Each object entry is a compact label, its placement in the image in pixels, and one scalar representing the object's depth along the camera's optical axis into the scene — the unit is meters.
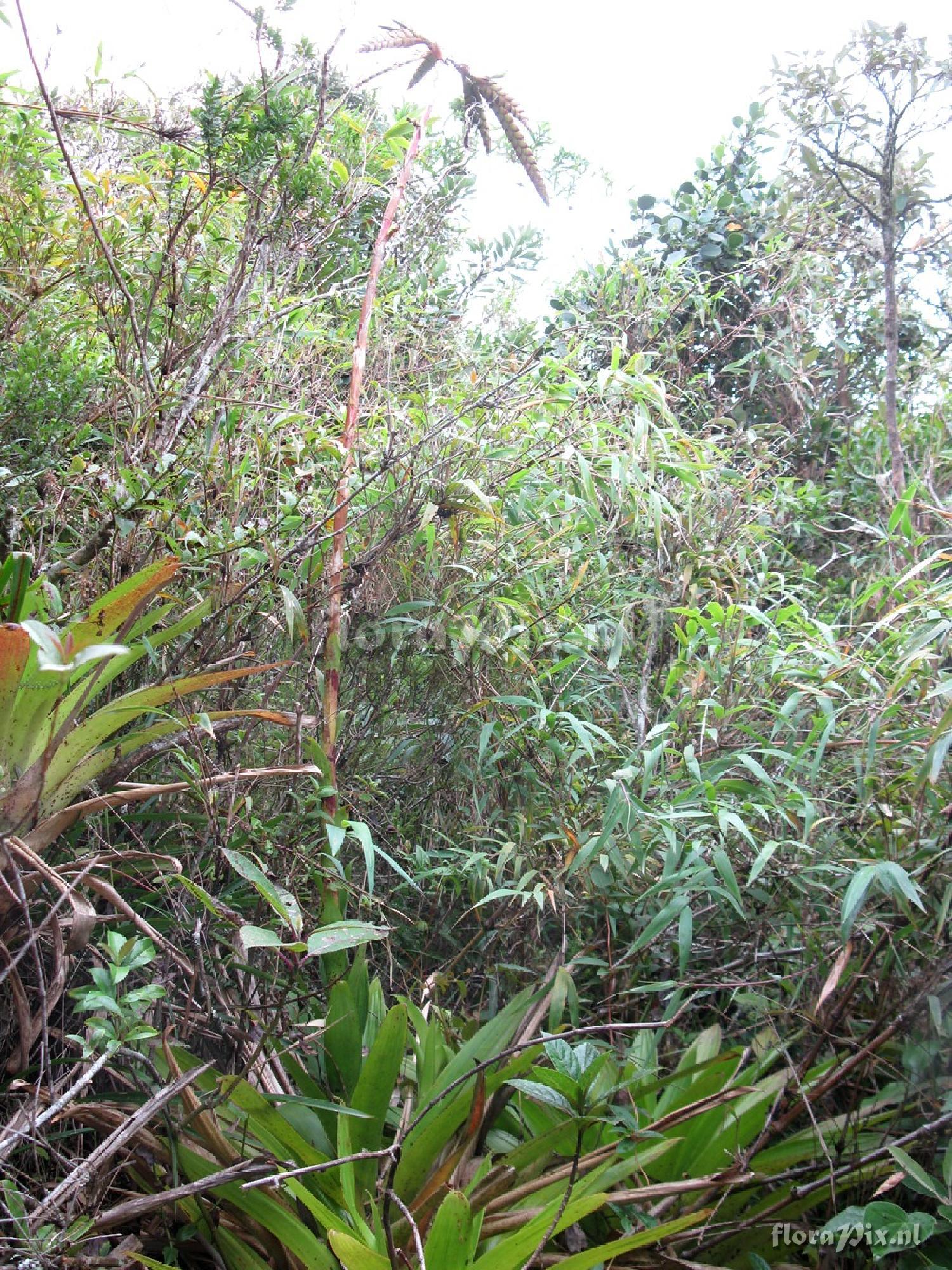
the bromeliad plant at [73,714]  1.45
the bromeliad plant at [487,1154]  1.37
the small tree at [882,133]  3.00
